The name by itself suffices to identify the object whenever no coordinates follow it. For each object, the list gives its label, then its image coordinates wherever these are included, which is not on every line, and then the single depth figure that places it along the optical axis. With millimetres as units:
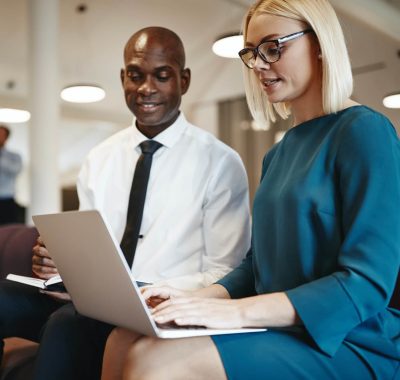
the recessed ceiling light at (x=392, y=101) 4254
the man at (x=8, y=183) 6055
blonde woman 1080
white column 5660
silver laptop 1066
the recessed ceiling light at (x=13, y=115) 6671
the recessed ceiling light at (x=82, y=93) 5723
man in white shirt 1896
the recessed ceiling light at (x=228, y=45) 4492
